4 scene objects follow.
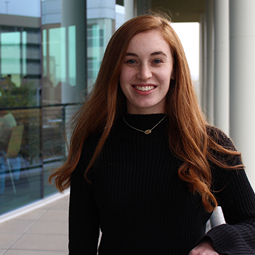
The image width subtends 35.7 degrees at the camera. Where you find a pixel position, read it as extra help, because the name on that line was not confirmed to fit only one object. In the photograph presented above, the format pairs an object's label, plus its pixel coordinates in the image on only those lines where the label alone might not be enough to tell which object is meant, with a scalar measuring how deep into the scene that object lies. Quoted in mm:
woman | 1562
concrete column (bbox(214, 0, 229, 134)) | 9180
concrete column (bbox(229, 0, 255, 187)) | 4473
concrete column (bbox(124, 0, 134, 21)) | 8742
